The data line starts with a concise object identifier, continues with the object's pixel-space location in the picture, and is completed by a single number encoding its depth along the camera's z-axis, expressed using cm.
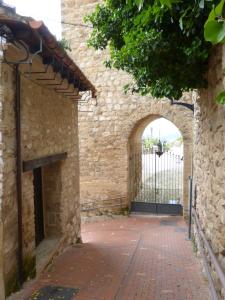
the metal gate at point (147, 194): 1074
